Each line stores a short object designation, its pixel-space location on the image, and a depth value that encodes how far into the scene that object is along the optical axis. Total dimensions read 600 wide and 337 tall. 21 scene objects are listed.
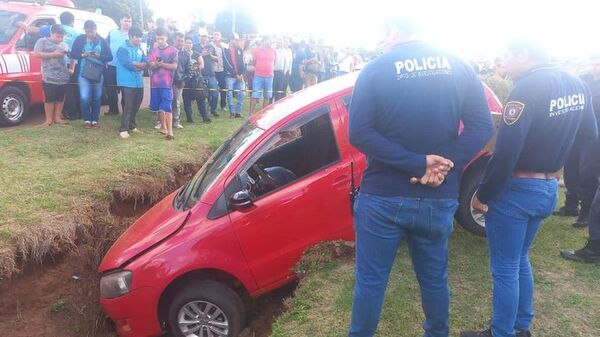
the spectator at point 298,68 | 13.67
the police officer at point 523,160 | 2.56
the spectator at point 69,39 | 8.49
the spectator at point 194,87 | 9.76
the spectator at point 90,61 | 7.97
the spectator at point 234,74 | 11.12
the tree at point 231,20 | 45.47
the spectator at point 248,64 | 11.72
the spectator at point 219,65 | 10.96
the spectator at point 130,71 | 8.12
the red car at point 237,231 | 3.66
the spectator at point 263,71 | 11.20
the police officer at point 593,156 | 4.93
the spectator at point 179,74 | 9.21
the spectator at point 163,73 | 8.28
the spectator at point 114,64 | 8.42
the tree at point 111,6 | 30.69
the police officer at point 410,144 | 2.27
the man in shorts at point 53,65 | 7.72
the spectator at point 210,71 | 10.39
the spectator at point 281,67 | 12.40
